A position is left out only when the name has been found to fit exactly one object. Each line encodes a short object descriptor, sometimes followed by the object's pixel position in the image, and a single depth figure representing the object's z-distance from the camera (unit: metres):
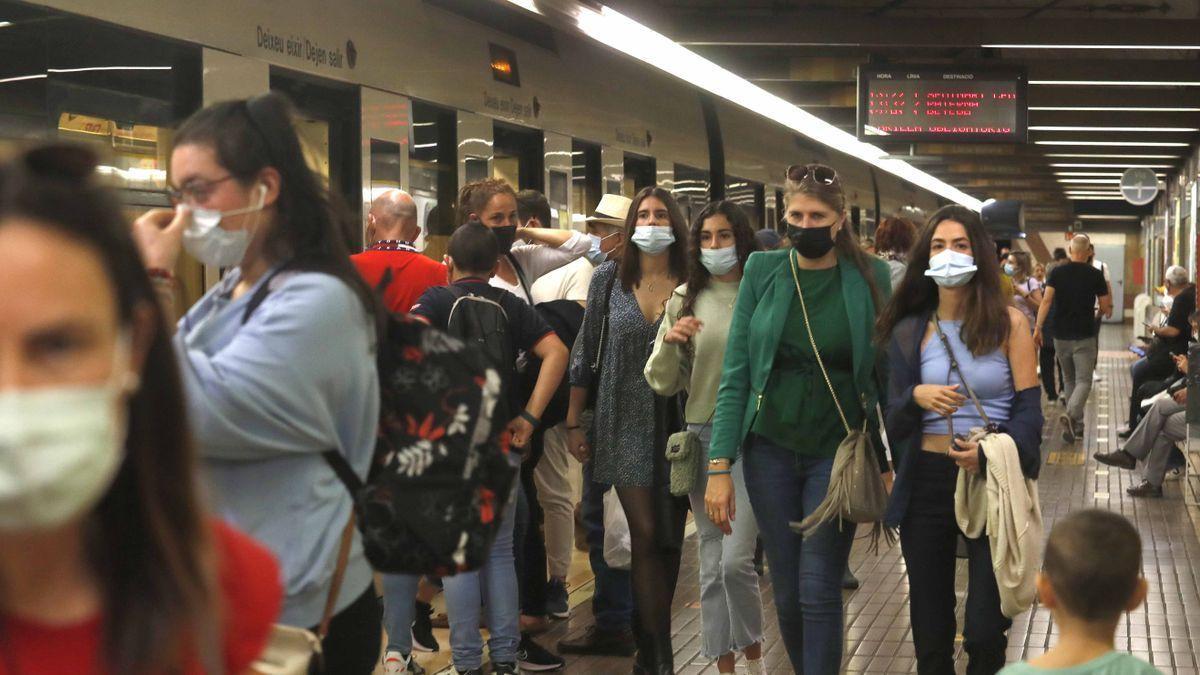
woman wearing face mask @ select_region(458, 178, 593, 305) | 6.27
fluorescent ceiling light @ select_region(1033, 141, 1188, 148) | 27.72
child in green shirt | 2.86
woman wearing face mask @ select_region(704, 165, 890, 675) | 4.53
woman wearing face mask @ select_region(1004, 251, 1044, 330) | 18.48
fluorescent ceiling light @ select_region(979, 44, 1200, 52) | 14.73
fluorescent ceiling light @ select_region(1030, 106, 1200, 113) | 21.30
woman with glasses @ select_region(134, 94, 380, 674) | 2.20
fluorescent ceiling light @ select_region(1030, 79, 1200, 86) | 18.36
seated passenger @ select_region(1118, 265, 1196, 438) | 12.91
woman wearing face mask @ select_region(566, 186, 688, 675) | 5.38
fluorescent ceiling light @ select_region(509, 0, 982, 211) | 10.15
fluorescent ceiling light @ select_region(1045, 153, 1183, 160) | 31.25
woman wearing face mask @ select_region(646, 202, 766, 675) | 5.03
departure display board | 16.17
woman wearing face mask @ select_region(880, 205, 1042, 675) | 4.33
